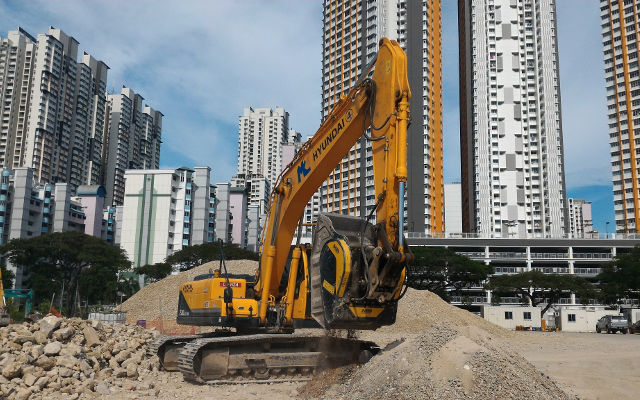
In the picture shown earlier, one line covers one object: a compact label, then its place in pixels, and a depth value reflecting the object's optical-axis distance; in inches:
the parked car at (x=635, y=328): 1738.4
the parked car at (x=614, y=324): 1743.4
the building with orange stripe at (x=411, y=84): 3784.5
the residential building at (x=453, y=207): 5196.9
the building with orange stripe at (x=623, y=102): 3924.7
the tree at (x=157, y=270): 3112.7
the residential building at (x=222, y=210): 4382.4
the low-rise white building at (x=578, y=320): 2015.3
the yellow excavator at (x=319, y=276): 380.8
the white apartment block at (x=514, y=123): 4082.2
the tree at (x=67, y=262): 2632.9
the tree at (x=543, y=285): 2642.7
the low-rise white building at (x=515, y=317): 2070.6
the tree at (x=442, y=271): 2642.7
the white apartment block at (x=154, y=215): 3858.3
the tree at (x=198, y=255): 3011.8
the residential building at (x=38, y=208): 3580.2
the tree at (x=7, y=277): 2759.8
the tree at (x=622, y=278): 2347.4
